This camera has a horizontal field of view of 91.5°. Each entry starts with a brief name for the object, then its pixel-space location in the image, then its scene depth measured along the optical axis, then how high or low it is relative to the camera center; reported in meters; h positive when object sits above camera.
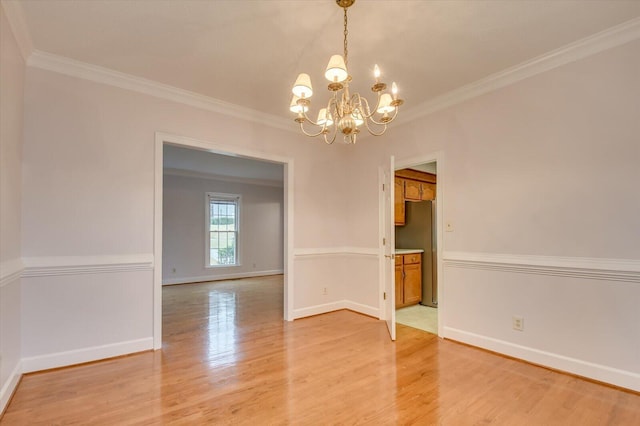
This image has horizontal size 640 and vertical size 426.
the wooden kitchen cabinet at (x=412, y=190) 5.07 +0.51
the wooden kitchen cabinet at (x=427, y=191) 5.34 +0.53
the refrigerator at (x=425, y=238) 4.81 -0.27
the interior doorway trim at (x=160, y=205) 3.13 +0.20
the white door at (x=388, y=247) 3.48 -0.32
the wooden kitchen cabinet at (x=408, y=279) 4.59 -0.88
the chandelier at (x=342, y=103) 1.79 +0.78
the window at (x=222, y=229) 7.73 -0.17
